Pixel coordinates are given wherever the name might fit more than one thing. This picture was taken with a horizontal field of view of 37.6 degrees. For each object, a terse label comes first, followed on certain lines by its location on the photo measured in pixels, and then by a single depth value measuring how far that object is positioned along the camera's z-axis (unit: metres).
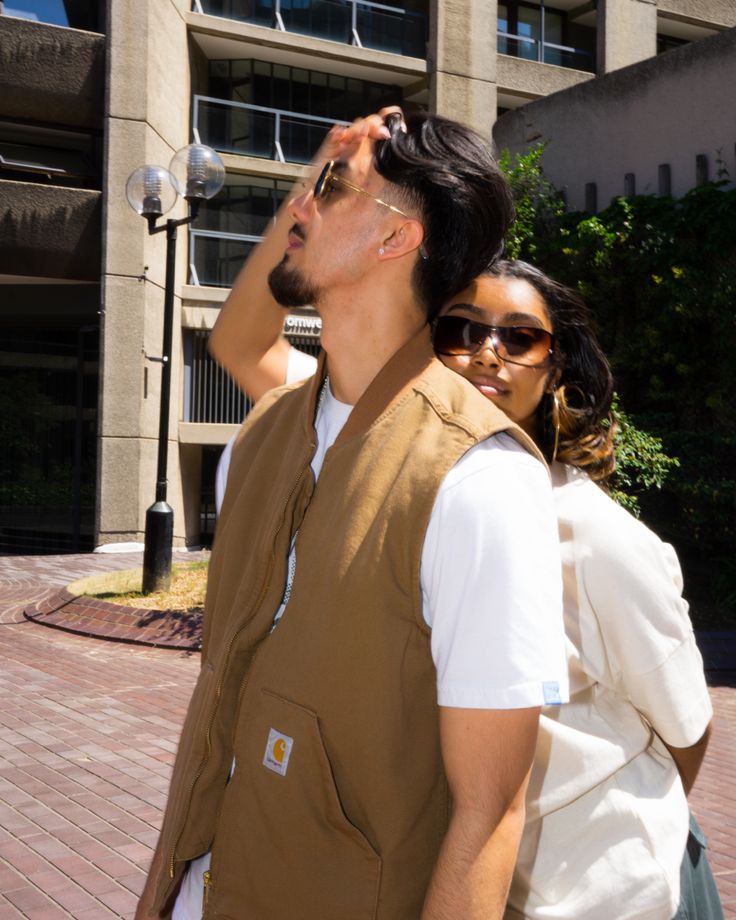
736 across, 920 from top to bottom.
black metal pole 11.95
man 1.37
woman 1.65
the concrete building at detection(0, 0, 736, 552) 18.47
